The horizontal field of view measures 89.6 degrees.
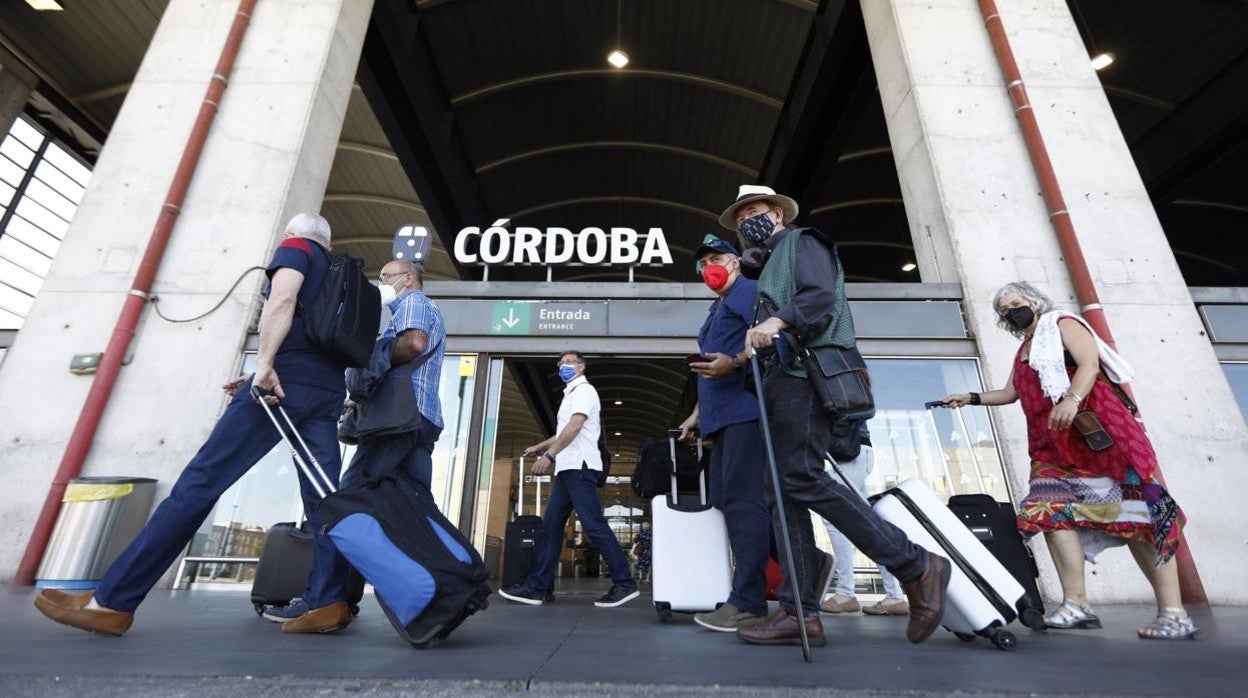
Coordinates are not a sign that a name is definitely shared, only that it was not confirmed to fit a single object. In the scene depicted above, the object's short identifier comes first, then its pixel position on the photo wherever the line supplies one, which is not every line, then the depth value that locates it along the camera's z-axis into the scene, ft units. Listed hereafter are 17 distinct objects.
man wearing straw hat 7.50
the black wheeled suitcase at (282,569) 11.64
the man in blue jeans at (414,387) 9.93
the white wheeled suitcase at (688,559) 10.99
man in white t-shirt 15.44
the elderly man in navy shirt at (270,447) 8.18
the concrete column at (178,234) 19.58
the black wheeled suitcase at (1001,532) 12.39
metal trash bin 16.89
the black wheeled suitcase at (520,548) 21.04
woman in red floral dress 9.80
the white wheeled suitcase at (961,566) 7.83
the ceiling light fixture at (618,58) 40.68
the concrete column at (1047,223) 18.40
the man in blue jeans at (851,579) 13.29
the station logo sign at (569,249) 27.71
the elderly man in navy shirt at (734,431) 9.66
